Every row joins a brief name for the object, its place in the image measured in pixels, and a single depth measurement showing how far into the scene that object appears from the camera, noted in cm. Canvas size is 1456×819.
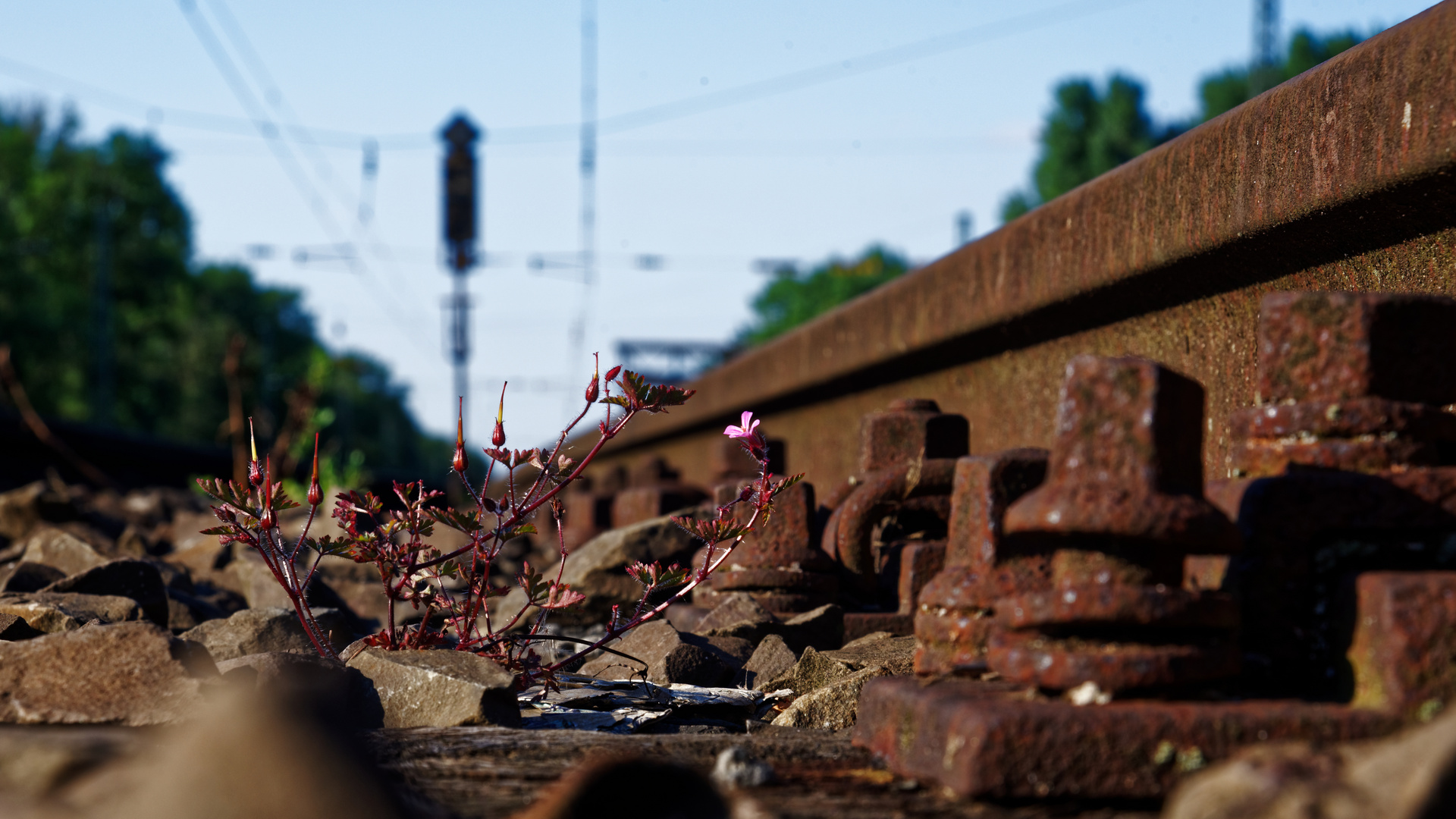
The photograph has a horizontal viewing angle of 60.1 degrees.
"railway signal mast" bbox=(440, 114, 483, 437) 2227
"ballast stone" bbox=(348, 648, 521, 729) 190
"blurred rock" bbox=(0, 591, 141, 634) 234
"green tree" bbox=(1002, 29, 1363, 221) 5306
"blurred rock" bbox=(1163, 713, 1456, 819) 87
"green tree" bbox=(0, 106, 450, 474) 4222
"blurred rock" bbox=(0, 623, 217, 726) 162
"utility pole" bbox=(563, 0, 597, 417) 3347
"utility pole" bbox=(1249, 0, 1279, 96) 3062
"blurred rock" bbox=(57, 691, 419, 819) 93
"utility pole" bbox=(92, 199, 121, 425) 3453
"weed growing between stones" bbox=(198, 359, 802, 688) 230
